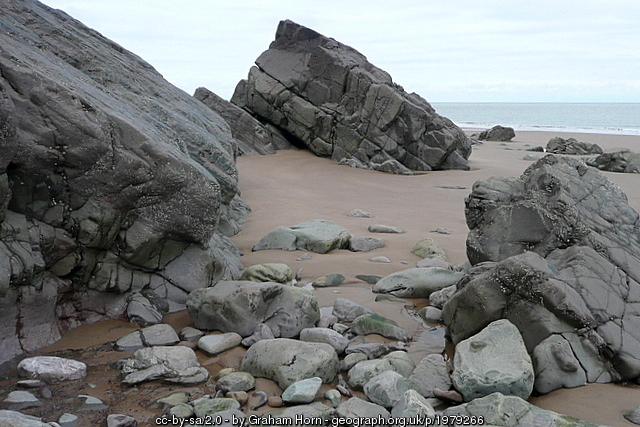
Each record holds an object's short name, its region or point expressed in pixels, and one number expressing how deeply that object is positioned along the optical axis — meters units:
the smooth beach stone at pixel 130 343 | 4.27
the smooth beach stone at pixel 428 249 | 6.80
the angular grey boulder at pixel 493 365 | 3.47
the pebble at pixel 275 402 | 3.48
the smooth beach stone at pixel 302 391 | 3.49
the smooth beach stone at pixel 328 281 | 5.79
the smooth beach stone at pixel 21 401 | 3.38
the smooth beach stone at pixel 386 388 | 3.44
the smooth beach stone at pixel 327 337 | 4.25
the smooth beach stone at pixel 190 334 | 4.46
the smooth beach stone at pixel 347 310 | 4.88
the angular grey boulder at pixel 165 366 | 3.77
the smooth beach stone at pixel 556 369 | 3.64
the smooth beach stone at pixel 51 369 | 3.73
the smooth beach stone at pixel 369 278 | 5.91
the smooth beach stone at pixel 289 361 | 3.74
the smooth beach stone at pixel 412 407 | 3.18
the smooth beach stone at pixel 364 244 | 7.18
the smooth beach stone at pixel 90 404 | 3.40
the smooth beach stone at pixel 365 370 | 3.73
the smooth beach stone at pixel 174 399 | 3.47
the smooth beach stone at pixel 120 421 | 3.20
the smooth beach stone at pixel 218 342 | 4.22
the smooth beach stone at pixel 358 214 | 9.53
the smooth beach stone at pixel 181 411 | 3.32
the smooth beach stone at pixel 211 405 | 3.34
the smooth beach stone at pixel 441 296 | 5.14
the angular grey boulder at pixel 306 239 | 7.08
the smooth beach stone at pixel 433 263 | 6.30
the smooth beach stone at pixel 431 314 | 4.88
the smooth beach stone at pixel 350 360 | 3.98
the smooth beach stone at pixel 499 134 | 31.09
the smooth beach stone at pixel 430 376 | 3.60
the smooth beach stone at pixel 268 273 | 5.62
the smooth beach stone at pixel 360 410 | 3.29
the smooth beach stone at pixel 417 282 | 5.46
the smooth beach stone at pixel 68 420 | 3.22
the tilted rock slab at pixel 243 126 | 16.48
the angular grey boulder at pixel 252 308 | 4.53
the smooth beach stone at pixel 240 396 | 3.49
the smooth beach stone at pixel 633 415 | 3.23
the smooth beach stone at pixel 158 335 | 4.36
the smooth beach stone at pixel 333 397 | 3.52
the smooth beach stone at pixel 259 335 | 4.31
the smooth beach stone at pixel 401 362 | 3.86
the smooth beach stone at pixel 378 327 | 4.51
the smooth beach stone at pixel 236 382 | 3.63
